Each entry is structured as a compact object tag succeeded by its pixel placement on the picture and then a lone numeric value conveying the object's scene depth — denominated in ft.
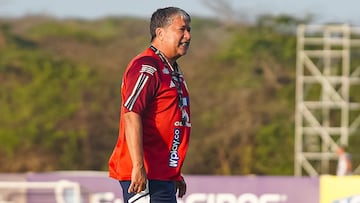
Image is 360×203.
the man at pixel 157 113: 41.63
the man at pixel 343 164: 146.61
